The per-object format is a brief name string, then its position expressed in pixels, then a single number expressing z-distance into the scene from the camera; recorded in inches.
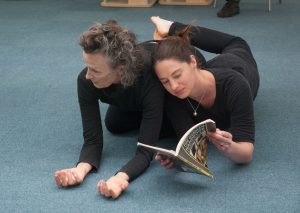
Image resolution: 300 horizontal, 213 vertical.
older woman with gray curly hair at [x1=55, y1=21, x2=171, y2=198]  127.5
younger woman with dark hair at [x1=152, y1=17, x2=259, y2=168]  128.2
